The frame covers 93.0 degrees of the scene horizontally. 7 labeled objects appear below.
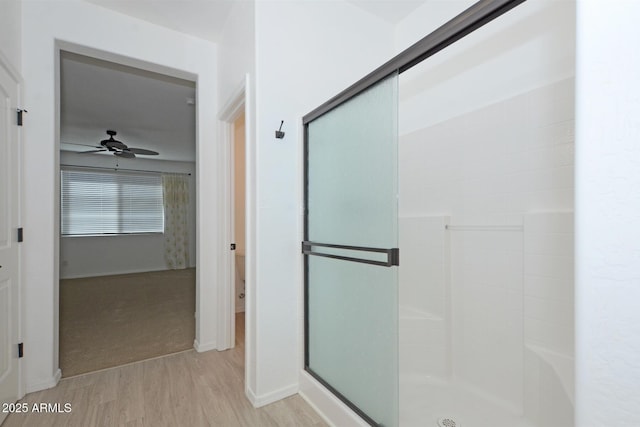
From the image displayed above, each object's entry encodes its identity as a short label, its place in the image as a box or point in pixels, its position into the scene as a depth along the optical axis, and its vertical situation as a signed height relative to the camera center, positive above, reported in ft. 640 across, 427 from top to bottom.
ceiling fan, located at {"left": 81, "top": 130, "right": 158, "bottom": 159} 13.92 +3.11
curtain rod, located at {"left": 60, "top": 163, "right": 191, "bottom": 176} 20.10 +3.08
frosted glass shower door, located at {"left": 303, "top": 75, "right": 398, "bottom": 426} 4.54 -0.69
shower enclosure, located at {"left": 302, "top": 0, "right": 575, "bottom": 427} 4.70 -0.40
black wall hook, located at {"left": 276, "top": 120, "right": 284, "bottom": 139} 6.42 +1.68
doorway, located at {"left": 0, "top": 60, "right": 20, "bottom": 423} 5.65 -0.53
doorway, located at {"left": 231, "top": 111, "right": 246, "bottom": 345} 12.05 -0.30
